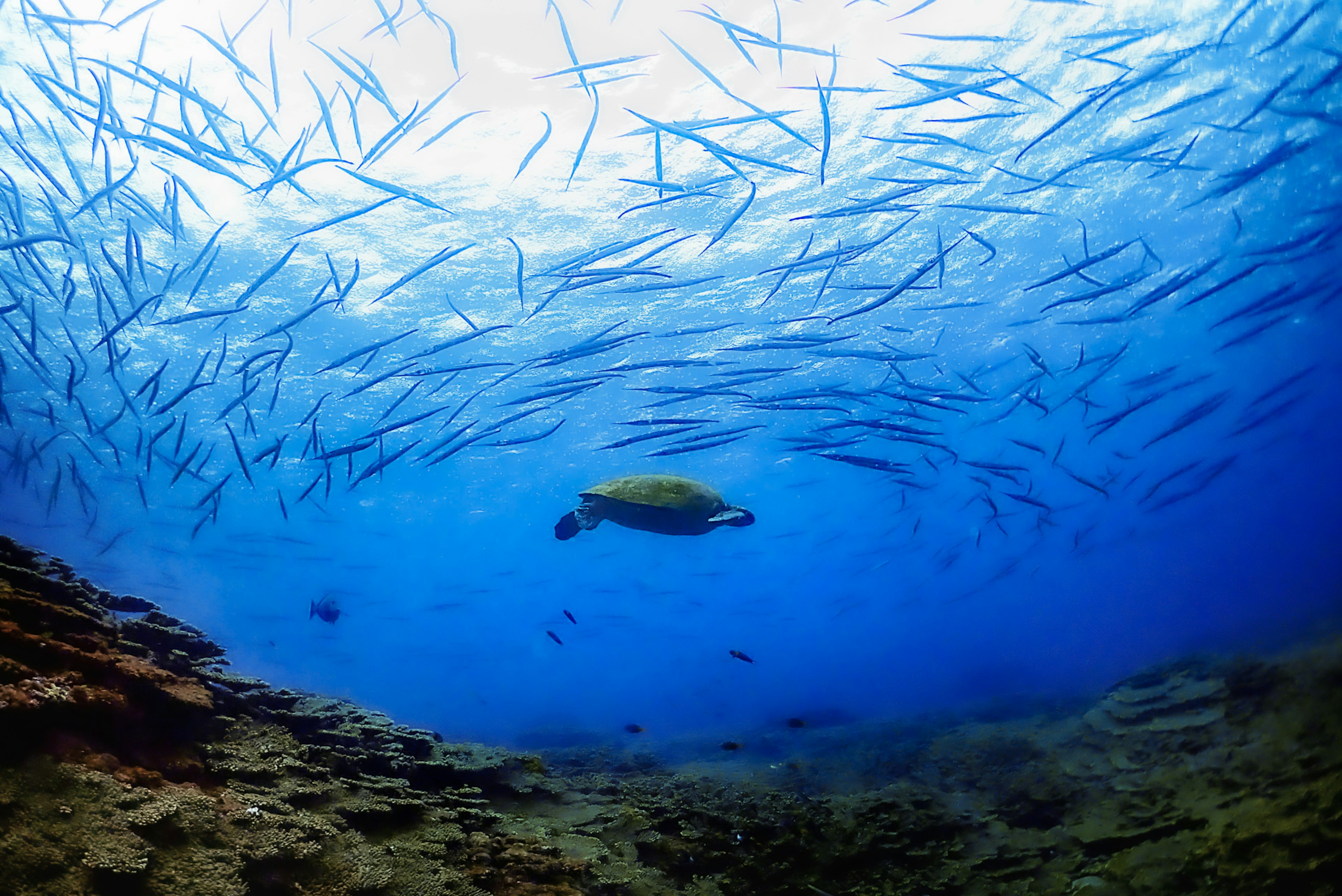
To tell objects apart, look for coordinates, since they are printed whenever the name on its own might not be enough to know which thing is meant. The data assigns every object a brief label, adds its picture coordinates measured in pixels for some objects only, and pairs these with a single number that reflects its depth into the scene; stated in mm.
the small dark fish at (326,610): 11336
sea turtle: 7504
